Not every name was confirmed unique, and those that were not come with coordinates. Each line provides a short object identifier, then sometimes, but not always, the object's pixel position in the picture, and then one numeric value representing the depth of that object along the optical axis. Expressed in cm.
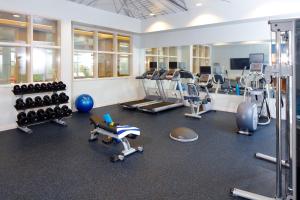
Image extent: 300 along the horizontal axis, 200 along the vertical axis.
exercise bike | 629
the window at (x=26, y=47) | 543
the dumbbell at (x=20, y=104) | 498
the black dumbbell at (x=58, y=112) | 549
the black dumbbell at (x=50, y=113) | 538
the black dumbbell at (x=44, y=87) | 548
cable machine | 196
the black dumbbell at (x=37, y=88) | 535
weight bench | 354
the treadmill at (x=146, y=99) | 745
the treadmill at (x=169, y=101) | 697
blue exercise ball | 673
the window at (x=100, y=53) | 735
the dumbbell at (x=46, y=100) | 545
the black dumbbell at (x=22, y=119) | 492
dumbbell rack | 496
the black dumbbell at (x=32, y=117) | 506
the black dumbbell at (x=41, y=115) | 523
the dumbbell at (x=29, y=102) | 515
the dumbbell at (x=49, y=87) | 559
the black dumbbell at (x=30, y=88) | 522
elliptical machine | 468
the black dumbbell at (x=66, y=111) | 564
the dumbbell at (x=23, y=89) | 510
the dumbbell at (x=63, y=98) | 573
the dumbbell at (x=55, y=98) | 559
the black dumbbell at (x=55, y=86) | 569
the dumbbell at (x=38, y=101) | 529
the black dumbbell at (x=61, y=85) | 582
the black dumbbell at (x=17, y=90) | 501
